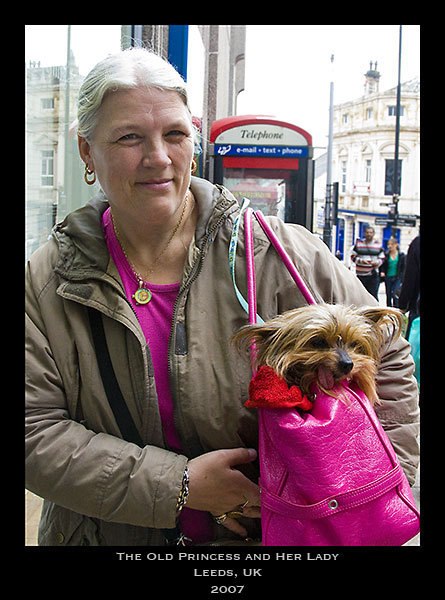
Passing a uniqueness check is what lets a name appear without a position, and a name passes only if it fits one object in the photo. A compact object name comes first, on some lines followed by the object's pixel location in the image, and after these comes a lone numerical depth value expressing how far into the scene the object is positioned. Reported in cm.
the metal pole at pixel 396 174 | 1421
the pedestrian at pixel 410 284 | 631
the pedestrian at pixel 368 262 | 1023
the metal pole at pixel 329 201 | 1399
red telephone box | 774
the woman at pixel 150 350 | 148
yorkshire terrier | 138
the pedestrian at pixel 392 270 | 1132
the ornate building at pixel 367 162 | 1683
